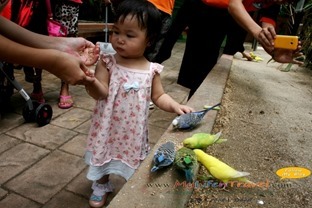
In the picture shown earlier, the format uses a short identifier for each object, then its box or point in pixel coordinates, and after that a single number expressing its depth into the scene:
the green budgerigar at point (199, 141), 1.34
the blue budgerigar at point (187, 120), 1.51
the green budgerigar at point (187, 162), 1.13
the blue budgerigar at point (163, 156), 1.17
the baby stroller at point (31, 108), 2.39
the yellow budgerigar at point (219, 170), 1.17
